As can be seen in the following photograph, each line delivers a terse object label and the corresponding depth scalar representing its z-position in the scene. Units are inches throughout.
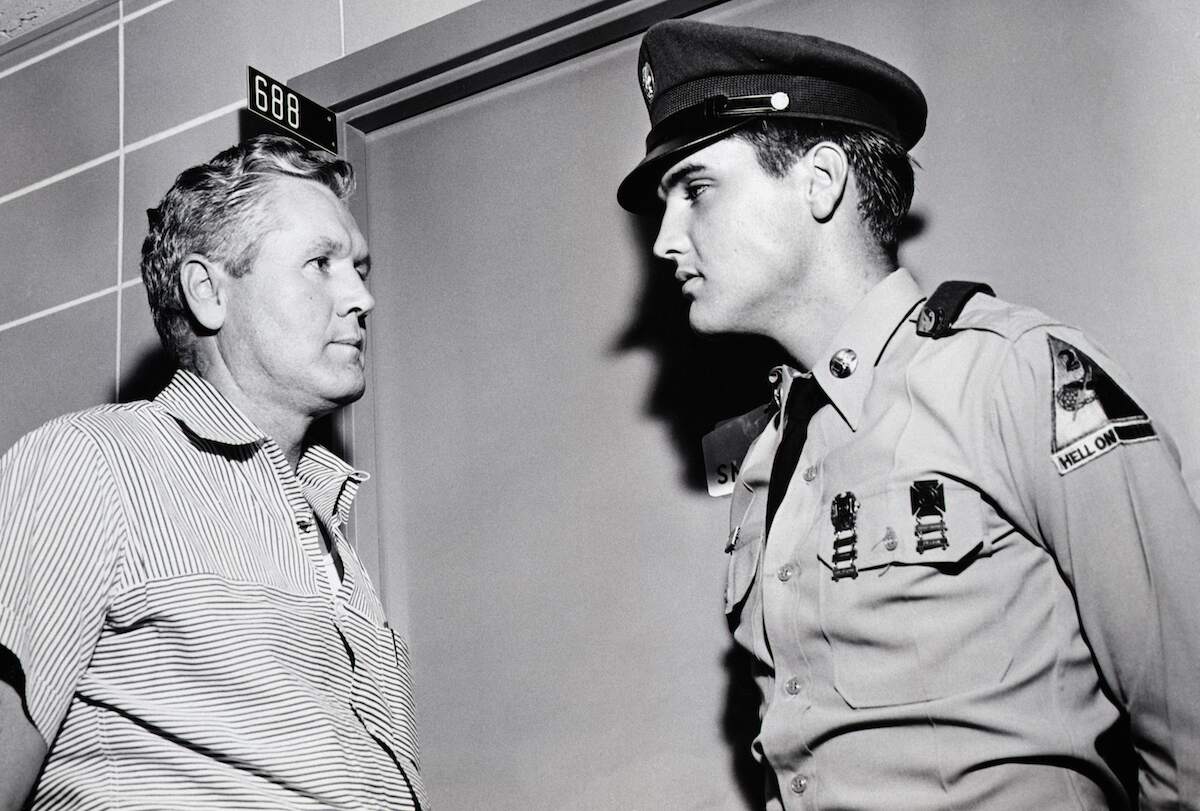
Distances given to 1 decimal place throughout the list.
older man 55.4
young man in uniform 52.7
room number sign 89.5
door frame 88.7
